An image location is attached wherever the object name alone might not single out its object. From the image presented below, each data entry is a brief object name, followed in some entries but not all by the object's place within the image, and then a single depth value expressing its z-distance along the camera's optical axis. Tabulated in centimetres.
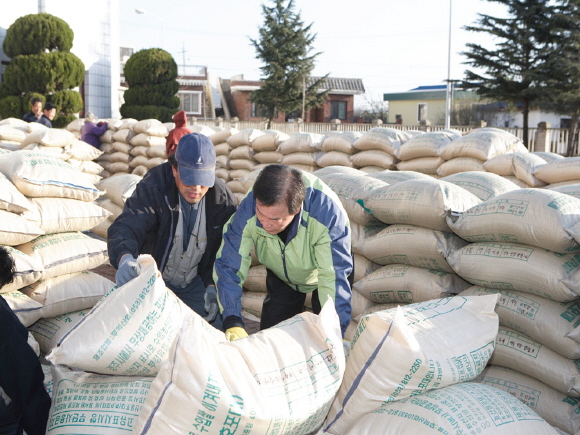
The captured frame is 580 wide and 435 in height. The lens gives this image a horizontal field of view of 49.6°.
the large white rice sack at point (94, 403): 192
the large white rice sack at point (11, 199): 311
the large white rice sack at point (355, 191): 359
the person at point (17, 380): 202
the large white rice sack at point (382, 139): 666
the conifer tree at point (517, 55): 2100
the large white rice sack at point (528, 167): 483
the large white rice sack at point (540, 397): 254
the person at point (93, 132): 1060
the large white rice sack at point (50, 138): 794
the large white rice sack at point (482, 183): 358
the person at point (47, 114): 953
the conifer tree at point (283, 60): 2983
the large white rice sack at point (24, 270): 293
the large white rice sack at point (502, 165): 521
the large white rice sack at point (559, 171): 444
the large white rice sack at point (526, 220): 256
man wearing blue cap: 267
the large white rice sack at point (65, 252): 321
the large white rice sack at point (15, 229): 302
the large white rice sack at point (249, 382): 166
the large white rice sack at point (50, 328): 302
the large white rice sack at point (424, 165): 621
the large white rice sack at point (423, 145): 619
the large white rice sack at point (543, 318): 252
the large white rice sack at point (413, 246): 312
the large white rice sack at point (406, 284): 310
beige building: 3662
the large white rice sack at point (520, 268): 258
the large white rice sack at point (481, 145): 567
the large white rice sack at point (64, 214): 335
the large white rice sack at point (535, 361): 254
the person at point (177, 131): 630
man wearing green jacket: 232
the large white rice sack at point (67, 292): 308
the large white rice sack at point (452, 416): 191
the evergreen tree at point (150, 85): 1702
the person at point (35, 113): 946
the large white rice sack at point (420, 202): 308
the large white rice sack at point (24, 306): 285
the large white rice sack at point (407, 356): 194
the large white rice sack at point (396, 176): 378
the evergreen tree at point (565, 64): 2002
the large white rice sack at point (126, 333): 192
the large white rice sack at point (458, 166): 570
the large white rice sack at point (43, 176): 336
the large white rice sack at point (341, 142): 701
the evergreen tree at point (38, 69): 1433
